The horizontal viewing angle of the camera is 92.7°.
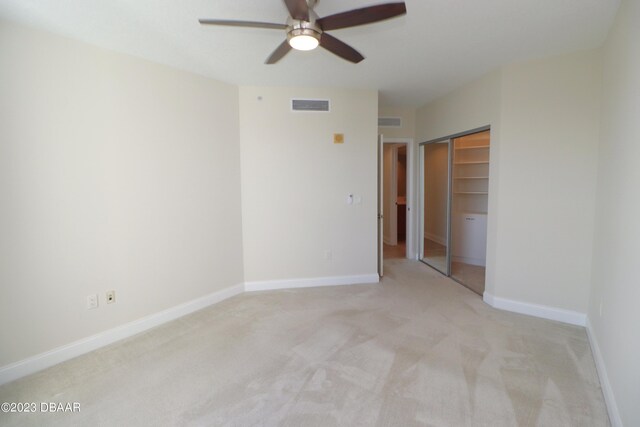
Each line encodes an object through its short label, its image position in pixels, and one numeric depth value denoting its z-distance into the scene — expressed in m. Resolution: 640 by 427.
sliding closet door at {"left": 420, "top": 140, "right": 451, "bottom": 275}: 5.26
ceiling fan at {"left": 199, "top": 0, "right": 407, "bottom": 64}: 1.67
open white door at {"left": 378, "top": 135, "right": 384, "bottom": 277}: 4.20
